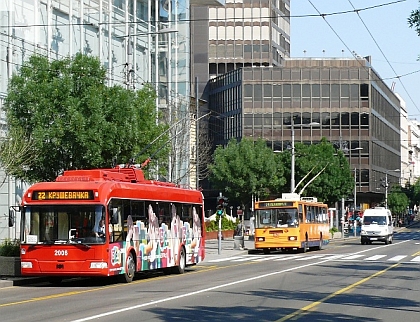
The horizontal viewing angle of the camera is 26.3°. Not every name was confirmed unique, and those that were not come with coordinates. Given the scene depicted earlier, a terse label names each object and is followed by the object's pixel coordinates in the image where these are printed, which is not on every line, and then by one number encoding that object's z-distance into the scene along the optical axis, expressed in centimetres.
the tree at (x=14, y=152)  2878
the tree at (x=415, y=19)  1991
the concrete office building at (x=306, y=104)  10375
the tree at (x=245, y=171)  7362
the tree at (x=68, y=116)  3159
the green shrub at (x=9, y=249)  2734
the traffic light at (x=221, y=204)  4638
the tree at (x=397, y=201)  12938
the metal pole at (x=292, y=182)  5971
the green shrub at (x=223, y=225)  7094
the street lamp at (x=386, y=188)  11209
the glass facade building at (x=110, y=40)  4128
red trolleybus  2430
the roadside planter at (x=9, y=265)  2594
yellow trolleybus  4709
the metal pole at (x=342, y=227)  8229
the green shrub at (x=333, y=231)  7953
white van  6425
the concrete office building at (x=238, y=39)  10844
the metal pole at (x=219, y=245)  4647
